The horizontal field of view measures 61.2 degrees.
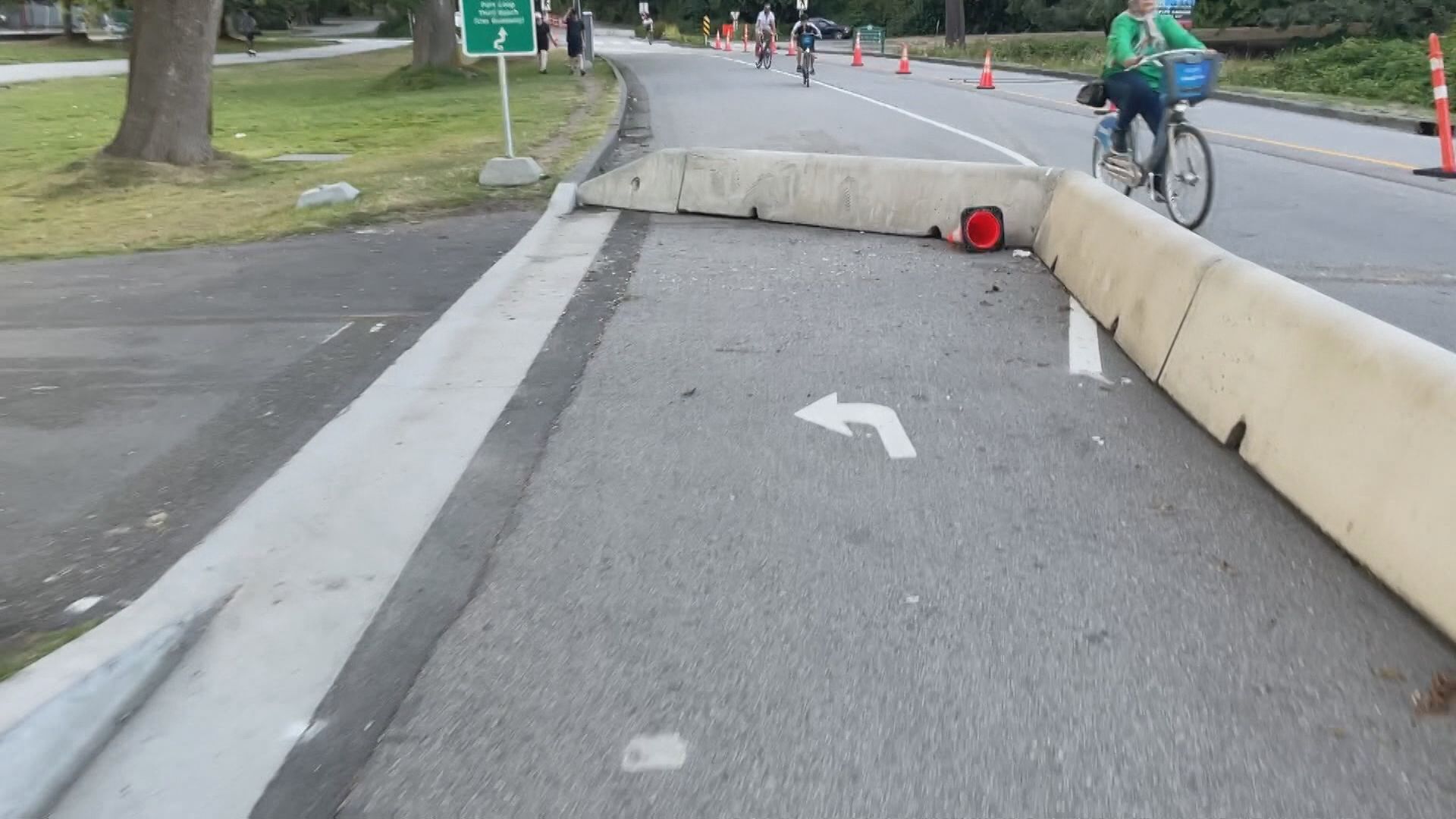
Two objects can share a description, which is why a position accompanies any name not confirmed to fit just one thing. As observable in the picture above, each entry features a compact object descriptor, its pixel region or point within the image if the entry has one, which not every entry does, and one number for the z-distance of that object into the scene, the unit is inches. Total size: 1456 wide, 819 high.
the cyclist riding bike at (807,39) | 1159.6
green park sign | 473.7
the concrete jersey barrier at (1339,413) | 144.9
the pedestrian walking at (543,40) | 1405.0
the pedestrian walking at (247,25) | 2245.3
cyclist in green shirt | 377.4
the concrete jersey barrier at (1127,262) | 232.7
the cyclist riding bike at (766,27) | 1465.3
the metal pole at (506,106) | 489.5
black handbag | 398.9
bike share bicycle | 364.5
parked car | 2908.5
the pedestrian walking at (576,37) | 1317.7
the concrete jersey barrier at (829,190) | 371.2
